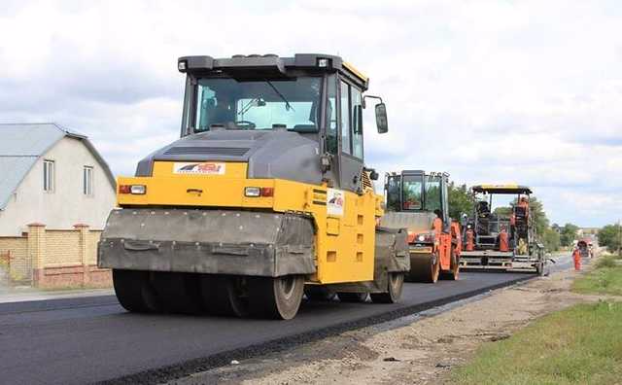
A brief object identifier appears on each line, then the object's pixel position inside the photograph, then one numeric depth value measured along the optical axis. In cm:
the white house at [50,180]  3394
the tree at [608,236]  14946
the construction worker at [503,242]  3112
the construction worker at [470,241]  3130
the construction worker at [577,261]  4176
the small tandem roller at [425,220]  2195
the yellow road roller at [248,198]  910
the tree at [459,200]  7196
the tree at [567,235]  17450
